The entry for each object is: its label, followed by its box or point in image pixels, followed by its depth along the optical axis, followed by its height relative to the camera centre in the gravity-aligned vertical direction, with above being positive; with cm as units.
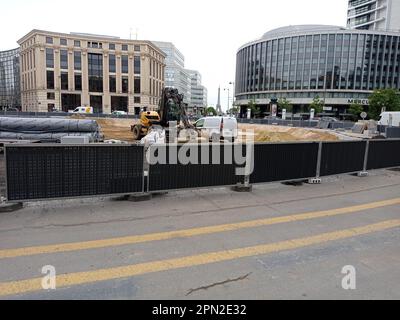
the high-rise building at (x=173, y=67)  14138 +2159
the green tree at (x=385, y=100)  6397 +388
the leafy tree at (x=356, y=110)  7506 +213
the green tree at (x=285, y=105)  8631 +326
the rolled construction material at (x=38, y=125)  1492 -67
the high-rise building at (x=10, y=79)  12306 +1241
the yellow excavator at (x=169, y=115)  2106 -5
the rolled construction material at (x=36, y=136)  1465 -116
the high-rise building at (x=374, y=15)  9856 +3432
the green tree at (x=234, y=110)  10679 +190
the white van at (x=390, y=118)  3609 +17
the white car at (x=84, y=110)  6283 +38
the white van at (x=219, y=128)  2081 -84
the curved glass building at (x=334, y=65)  8938 +1515
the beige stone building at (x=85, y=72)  8869 +1149
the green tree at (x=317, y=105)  8106 +322
